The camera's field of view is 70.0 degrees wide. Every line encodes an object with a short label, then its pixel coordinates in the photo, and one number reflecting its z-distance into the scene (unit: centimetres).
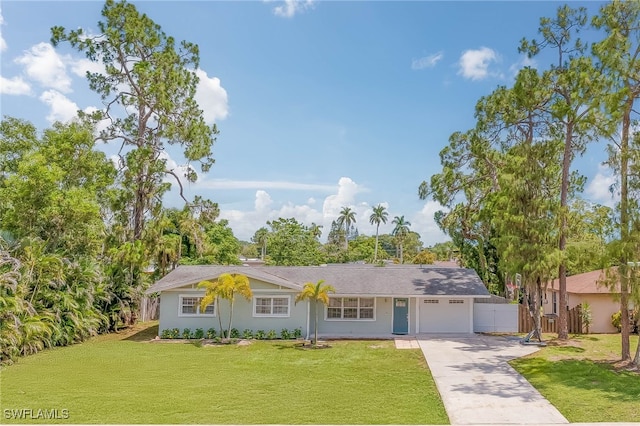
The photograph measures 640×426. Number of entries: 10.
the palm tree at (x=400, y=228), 8544
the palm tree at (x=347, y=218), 9356
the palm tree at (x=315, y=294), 1878
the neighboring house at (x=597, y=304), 2228
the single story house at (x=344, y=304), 2105
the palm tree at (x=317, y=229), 6560
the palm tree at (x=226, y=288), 1888
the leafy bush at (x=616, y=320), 2210
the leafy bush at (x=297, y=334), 2079
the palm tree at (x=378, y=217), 8738
